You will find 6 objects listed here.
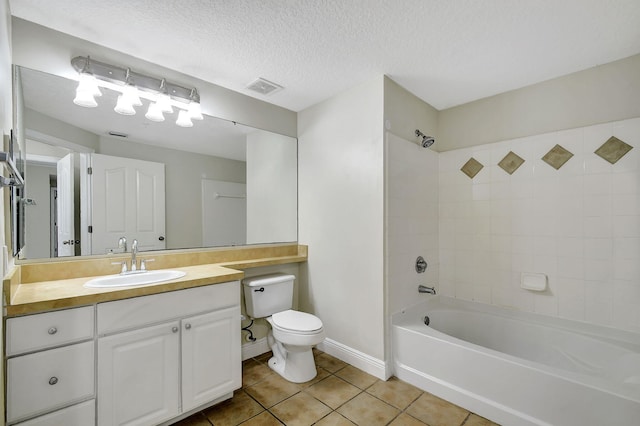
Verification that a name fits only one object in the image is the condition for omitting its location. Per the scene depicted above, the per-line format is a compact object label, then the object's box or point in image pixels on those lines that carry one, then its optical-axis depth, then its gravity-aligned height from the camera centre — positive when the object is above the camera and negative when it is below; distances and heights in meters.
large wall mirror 1.64 +0.26
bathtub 1.44 -0.95
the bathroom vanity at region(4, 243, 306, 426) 1.20 -0.66
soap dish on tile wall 2.16 -0.53
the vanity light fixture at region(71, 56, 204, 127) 1.71 +0.83
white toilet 2.01 -0.81
